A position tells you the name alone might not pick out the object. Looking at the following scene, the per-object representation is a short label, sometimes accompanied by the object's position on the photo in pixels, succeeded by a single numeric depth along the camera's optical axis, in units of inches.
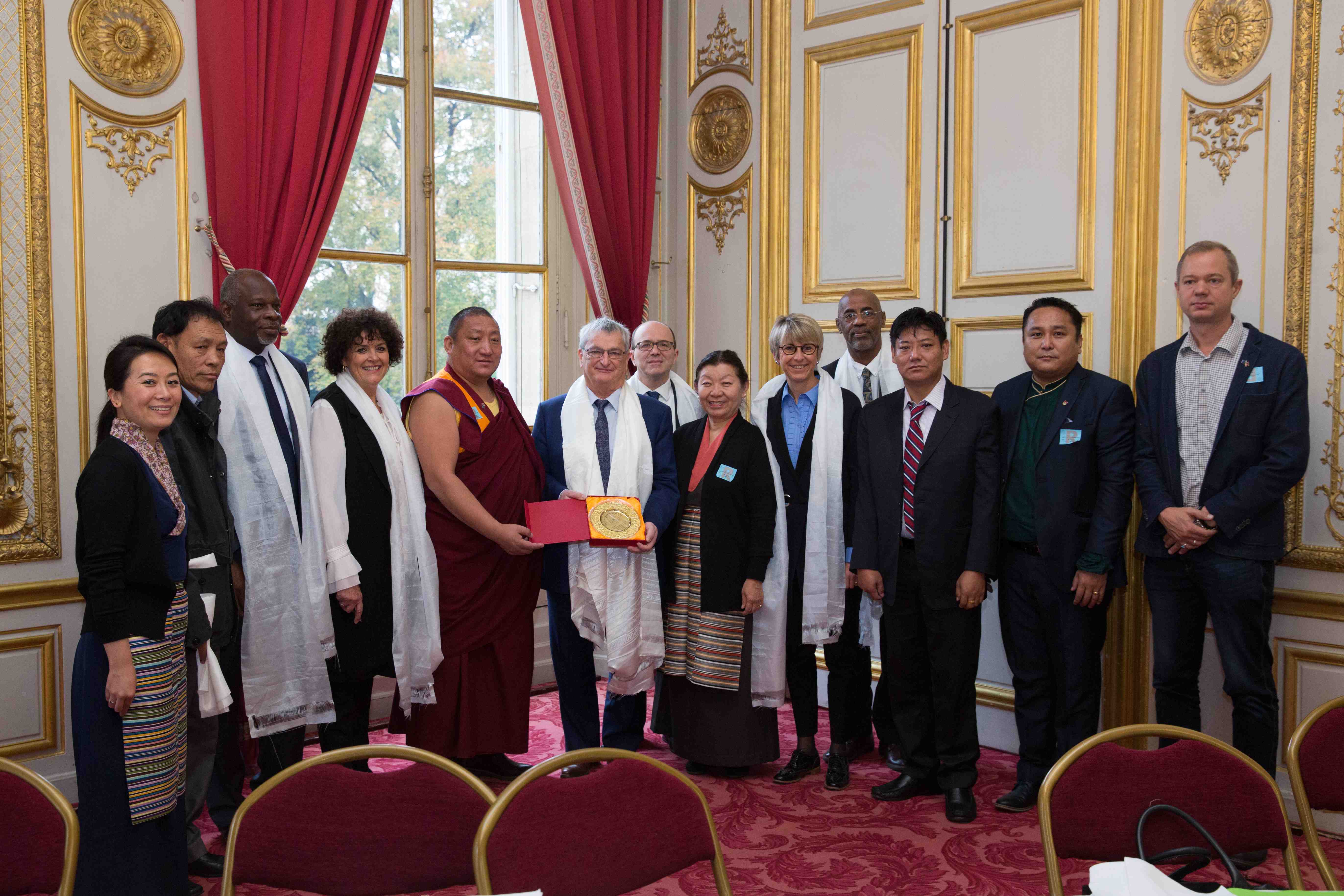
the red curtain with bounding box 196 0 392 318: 144.6
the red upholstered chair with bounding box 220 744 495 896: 59.6
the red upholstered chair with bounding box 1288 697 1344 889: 67.7
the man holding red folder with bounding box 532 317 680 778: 133.9
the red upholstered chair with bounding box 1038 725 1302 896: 63.4
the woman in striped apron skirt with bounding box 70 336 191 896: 86.7
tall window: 171.5
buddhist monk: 127.5
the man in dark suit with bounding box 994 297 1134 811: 125.8
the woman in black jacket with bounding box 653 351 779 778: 137.3
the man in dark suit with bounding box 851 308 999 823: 127.6
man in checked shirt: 117.3
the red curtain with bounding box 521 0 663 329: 184.7
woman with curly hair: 122.0
